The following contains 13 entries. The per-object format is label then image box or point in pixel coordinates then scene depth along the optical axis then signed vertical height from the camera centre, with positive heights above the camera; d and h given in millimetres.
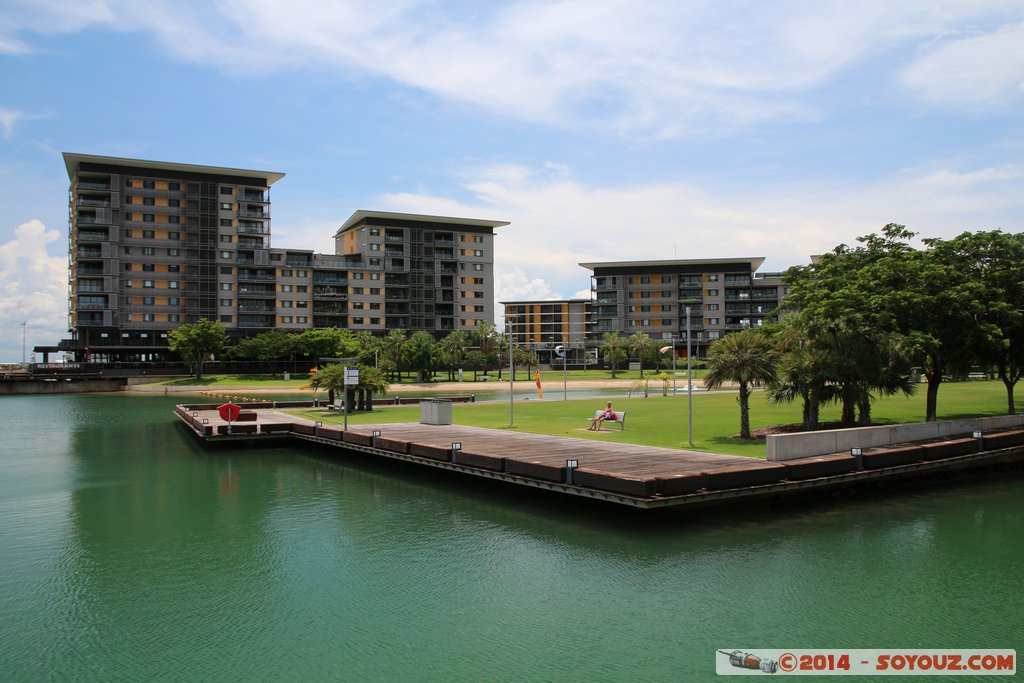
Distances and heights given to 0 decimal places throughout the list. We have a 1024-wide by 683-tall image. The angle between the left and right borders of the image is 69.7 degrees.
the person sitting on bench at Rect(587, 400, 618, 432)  39572 -3384
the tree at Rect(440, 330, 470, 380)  130750 +1514
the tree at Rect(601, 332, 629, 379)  141125 +1474
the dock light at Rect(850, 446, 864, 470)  27359 -3782
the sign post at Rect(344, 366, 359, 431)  40094 -974
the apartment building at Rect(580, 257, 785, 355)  167500 +13518
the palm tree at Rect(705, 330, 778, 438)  32562 -335
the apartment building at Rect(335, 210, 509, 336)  149875 +18178
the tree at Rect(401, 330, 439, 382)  118250 +274
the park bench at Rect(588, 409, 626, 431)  39200 -3254
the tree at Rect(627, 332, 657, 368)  146750 +1687
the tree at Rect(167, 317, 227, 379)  116250 +3134
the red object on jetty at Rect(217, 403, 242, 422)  45594 -3270
